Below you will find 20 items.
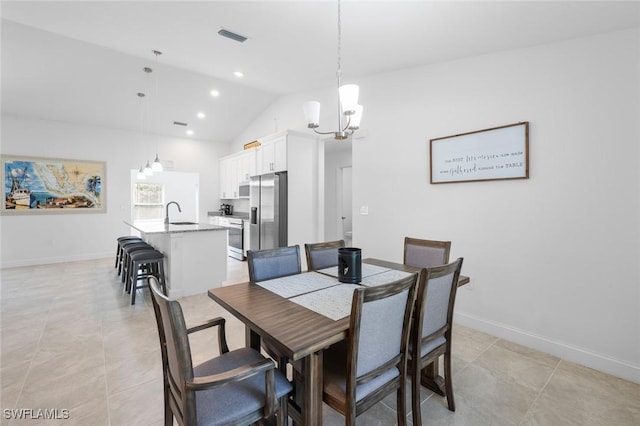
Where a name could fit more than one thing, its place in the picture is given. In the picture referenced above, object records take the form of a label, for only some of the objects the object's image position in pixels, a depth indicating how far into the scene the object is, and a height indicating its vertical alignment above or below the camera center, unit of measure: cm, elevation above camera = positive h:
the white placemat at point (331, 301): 140 -51
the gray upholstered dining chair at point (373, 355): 119 -68
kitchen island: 373 -66
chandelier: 189 +72
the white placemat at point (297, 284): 172 -50
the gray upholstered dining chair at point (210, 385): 101 -78
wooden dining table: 114 -53
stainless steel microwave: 614 +44
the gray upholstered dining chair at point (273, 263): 197 -40
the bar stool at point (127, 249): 395 -57
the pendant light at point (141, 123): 464 +186
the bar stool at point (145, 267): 349 -81
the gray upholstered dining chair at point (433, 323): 150 -67
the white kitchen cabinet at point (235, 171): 596 +89
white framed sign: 255 +54
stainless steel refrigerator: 475 -4
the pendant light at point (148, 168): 436 +66
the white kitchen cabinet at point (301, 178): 474 +54
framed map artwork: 522 +47
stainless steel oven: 614 -62
